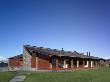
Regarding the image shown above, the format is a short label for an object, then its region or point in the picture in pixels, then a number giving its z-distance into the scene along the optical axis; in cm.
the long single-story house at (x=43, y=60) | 1983
